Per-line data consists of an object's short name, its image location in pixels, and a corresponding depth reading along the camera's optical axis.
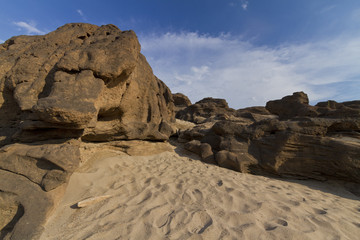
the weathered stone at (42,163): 2.42
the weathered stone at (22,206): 1.82
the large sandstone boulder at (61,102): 2.42
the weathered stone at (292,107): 8.46
